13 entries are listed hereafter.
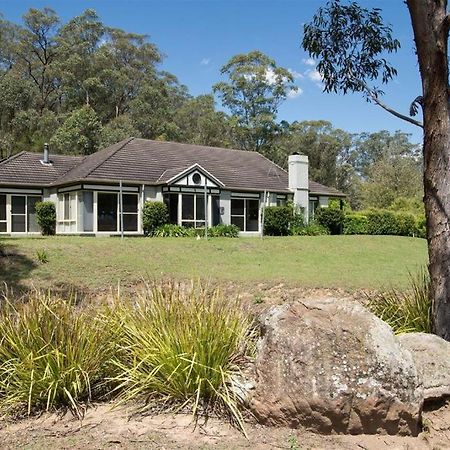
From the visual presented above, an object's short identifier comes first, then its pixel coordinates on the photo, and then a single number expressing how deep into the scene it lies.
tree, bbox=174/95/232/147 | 57.66
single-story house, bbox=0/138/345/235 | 27.34
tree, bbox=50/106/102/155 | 43.94
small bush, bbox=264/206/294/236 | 29.62
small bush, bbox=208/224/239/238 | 27.00
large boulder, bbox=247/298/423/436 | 4.18
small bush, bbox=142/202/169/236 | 27.41
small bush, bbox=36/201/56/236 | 28.80
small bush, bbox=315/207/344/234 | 32.00
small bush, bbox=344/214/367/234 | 32.56
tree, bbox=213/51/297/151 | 56.47
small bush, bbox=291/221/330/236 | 30.28
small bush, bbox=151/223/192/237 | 26.69
